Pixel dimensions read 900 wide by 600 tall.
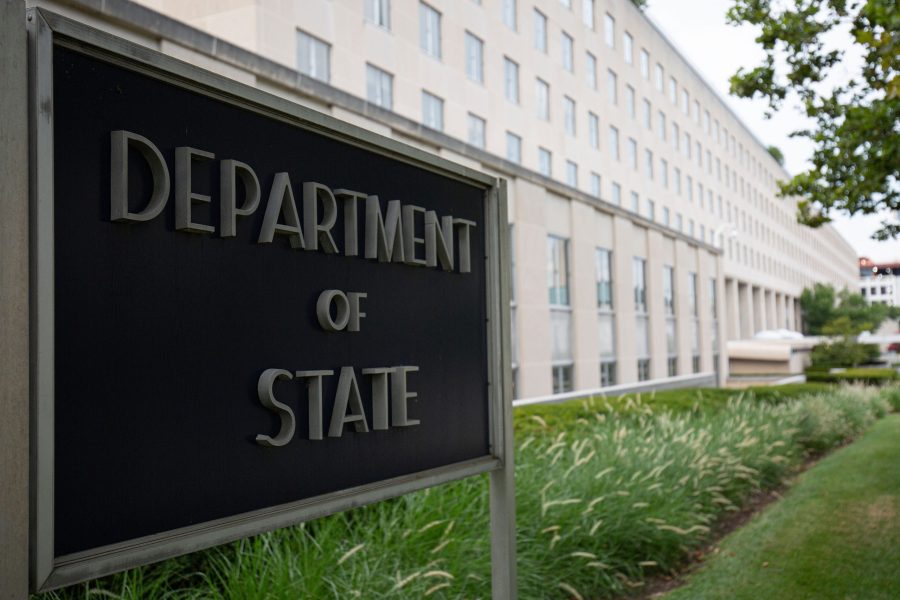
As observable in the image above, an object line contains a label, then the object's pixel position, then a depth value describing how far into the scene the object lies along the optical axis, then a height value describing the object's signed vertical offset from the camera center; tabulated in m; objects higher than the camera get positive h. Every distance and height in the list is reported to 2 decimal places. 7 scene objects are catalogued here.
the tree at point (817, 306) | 88.38 +3.26
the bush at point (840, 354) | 55.47 -1.09
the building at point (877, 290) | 123.56 +7.05
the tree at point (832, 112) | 11.11 +3.09
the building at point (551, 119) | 19.19 +7.04
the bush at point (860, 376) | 35.19 -1.66
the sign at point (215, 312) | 2.32 +0.12
